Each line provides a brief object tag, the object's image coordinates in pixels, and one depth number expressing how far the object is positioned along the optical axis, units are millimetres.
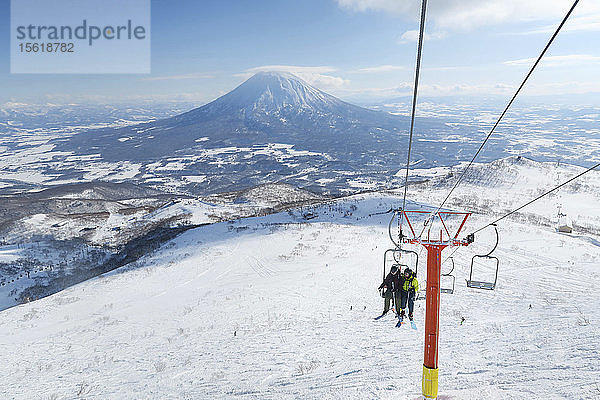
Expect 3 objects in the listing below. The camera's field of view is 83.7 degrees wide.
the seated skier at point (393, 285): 9758
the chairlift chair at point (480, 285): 10430
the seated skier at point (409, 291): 9523
